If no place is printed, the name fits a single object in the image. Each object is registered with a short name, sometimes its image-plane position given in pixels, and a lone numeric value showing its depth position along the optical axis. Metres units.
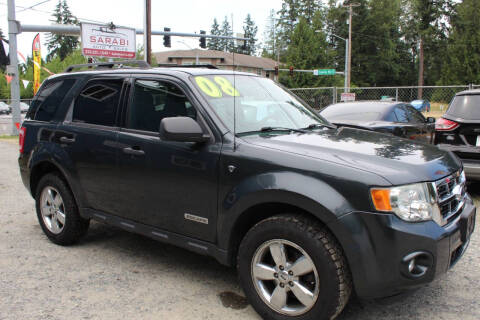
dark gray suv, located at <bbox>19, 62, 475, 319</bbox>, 2.60
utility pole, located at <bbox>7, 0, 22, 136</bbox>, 18.56
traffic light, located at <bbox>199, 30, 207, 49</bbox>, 26.06
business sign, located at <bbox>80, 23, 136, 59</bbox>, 20.05
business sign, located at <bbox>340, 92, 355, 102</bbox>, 18.93
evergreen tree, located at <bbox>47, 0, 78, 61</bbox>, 84.94
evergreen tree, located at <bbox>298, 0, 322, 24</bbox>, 75.88
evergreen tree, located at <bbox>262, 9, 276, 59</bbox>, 71.65
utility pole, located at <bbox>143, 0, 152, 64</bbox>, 18.70
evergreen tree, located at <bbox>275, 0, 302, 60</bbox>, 76.50
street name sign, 39.19
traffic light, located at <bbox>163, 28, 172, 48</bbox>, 24.84
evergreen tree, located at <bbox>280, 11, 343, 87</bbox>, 50.69
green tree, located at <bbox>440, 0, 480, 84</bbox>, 47.62
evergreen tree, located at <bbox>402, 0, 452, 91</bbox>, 57.12
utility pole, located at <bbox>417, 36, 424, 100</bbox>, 58.09
